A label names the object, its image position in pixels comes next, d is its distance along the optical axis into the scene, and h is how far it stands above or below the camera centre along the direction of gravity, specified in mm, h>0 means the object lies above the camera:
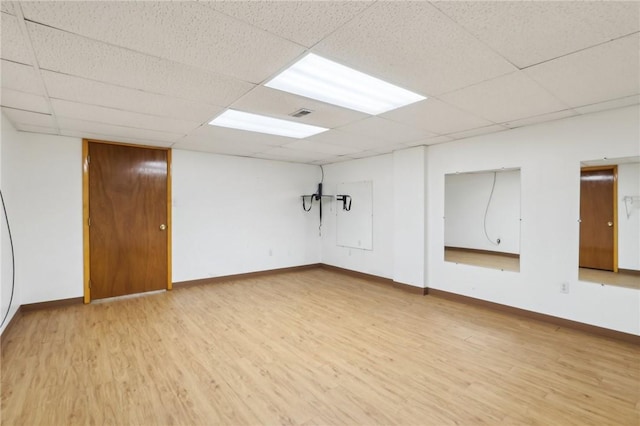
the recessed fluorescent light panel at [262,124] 3371 +1087
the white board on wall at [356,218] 5789 -122
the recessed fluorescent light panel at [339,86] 2199 +1070
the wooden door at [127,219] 4383 -124
